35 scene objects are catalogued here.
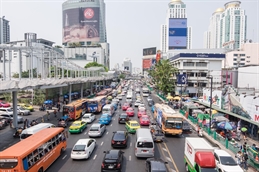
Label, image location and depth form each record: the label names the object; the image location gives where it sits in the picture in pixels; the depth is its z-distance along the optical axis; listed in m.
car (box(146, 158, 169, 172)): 14.78
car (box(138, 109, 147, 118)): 39.67
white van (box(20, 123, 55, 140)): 22.56
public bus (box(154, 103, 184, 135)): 27.70
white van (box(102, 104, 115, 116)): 40.44
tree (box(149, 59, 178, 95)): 69.50
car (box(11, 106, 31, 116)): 42.06
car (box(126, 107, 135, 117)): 42.03
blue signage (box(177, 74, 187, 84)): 49.86
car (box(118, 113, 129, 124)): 35.53
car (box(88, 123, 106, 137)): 26.64
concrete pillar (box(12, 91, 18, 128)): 32.19
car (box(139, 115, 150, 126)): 33.33
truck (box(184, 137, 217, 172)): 14.79
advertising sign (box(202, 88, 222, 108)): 38.98
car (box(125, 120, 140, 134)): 28.86
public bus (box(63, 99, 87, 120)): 36.22
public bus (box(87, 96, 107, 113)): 43.94
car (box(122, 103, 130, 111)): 49.19
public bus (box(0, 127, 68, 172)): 13.87
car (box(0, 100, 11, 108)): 47.61
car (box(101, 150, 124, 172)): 16.41
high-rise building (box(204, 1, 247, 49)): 197.00
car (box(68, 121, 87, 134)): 28.75
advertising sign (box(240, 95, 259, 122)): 26.98
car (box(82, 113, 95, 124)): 35.09
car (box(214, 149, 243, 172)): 15.59
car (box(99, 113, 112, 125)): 34.81
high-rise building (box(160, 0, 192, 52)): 136.25
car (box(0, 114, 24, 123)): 35.99
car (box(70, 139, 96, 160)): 19.30
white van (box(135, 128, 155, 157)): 19.48
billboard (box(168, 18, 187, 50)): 136.25
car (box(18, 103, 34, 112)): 45.62
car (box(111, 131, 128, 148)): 22.52
